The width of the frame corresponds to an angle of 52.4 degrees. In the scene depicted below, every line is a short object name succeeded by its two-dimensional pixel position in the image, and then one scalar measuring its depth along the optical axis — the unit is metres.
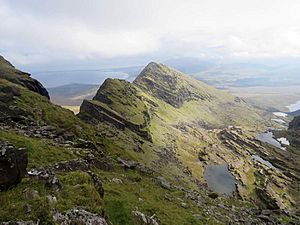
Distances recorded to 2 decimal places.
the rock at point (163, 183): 63.09
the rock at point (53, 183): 25.12
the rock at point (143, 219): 30.92
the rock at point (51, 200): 22.04
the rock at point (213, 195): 74.59
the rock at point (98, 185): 28.98
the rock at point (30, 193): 22.64
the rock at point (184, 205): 50.53
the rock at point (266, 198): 145.88
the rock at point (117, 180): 48.98
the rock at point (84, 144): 63.19
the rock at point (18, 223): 19.05
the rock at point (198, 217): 45.15
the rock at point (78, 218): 20.62
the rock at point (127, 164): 66.36
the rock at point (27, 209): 20.43
